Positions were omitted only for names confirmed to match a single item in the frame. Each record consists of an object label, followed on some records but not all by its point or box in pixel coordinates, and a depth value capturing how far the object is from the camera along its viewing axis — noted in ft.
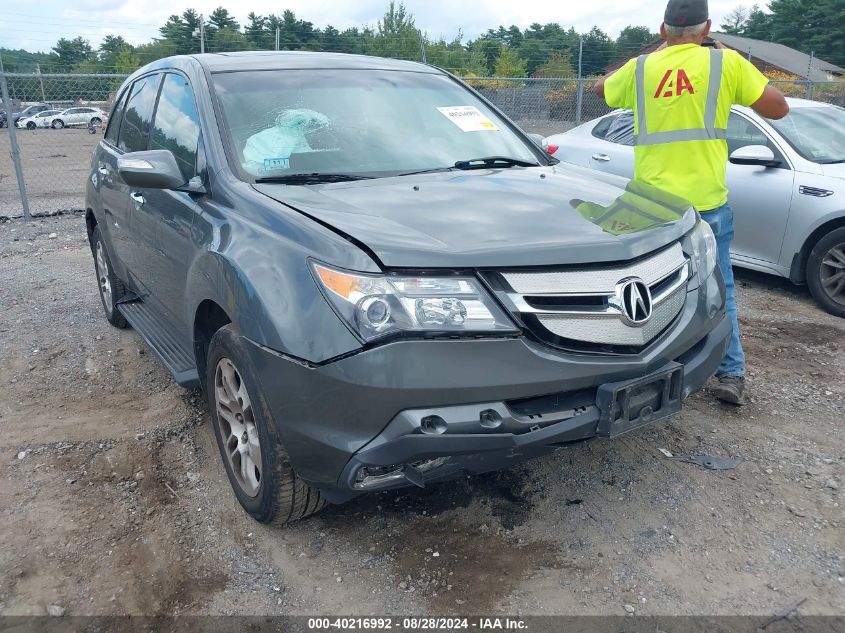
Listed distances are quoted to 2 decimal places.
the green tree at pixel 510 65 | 123.65
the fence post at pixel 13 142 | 31.19
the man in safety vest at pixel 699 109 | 12.84
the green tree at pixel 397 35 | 82.99
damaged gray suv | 7.64
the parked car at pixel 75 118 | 56.48
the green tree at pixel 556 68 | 113.29
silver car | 18.61
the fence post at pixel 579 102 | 43.92
